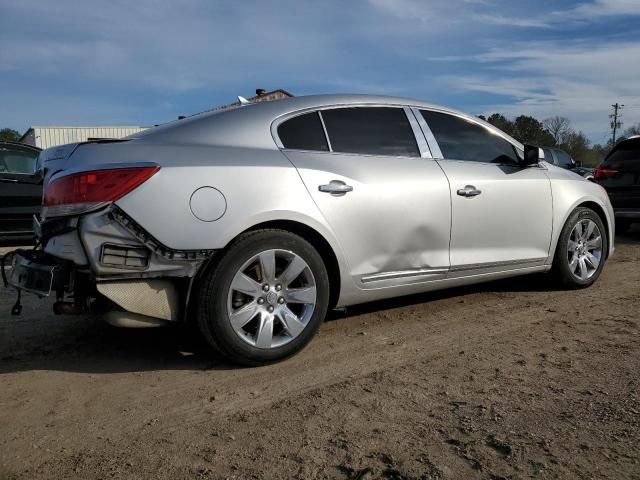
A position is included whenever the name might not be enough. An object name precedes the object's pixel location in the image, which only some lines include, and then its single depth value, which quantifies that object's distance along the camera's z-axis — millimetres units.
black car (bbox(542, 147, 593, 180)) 16609
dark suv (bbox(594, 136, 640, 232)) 8164
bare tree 59734
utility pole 72188
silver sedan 2904
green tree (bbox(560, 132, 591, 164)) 54375
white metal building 32750
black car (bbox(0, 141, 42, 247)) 7469
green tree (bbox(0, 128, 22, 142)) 63475
